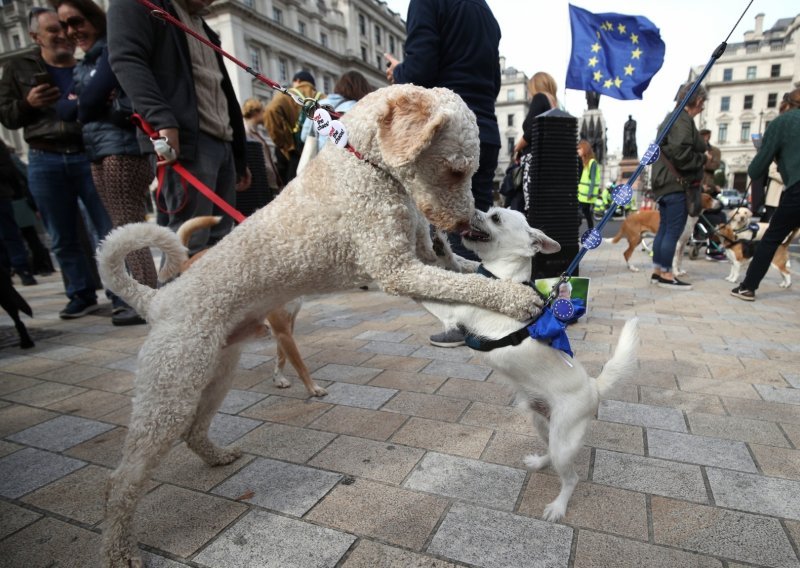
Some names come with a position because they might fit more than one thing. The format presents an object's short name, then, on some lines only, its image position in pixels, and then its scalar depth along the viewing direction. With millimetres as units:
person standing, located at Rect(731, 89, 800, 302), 4496
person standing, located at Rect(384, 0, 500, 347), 2816
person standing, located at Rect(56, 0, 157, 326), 3271
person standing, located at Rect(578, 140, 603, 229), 7778
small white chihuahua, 1552
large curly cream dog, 1346
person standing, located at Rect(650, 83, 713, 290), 5250
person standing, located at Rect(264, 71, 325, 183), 5002
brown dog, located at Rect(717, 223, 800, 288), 5816
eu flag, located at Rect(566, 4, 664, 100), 2717
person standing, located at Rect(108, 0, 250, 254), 2361
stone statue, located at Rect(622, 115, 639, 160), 17875
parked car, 31452
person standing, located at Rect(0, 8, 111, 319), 3945
